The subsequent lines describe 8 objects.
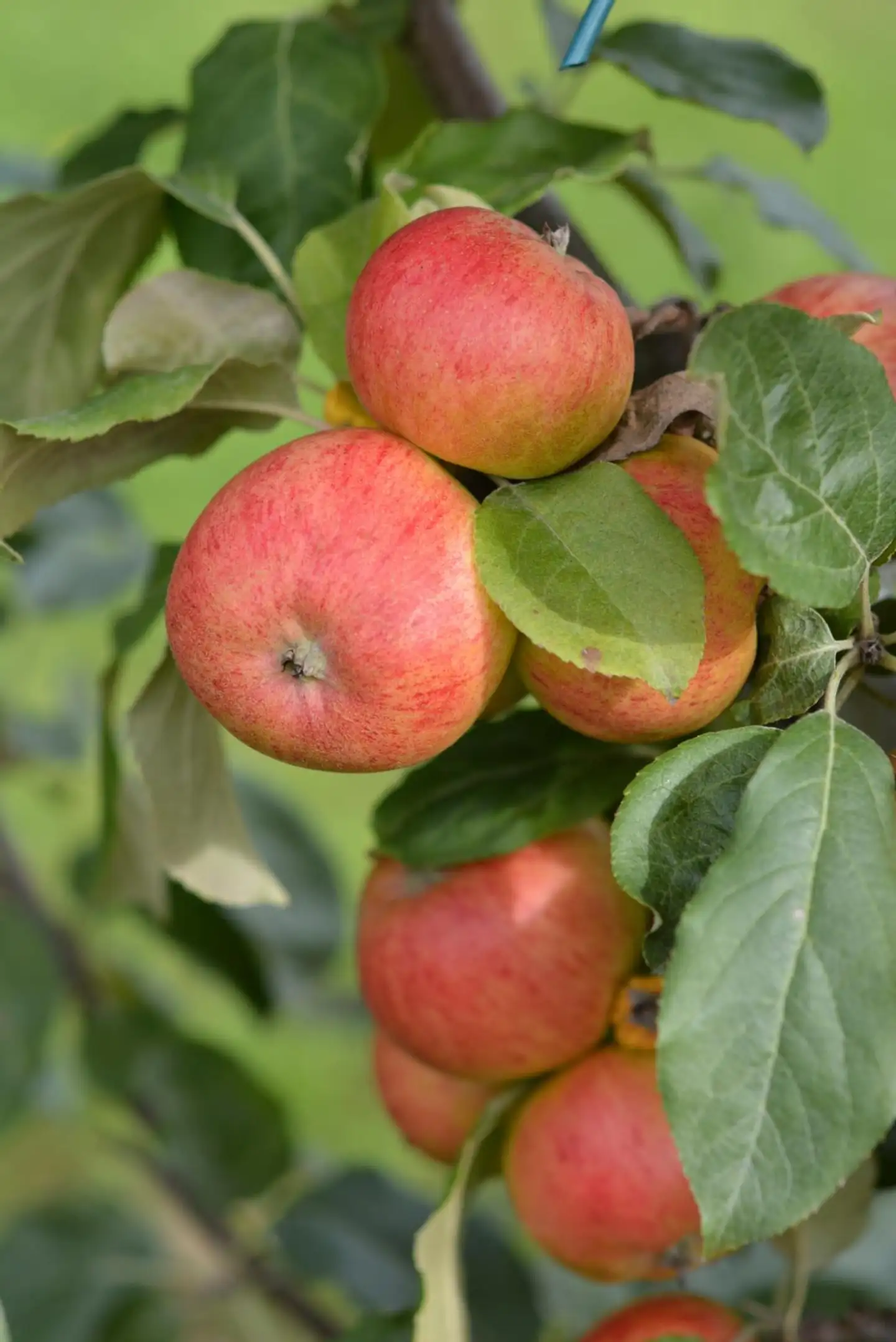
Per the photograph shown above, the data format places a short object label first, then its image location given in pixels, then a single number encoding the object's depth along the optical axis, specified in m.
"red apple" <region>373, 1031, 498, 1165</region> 0.96
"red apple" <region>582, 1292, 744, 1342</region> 0.95
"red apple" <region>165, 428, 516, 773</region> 0.82
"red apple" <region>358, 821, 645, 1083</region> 0.92
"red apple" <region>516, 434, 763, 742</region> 0.84
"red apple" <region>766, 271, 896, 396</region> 0.88
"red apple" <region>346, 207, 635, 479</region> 0.83
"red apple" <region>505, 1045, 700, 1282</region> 0.92
